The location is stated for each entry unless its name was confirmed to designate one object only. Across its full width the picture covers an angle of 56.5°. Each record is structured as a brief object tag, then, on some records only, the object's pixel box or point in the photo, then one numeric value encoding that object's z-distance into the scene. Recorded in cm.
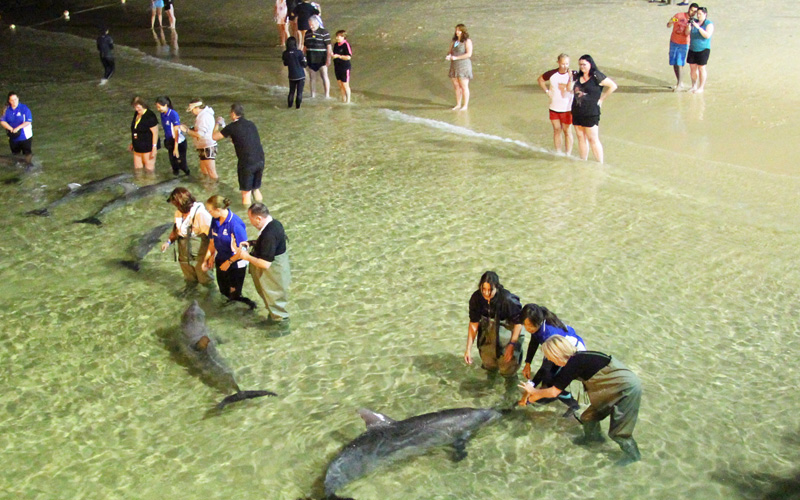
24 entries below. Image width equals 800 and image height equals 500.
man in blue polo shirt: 1370
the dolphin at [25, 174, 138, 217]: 1218
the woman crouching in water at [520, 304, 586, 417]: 650
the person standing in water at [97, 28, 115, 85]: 1964
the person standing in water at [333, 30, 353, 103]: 1655
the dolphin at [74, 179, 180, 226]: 1147
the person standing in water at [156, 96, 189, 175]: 1214
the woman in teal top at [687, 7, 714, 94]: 1509
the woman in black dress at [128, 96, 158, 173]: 1226
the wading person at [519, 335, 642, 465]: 605
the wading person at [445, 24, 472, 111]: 1546
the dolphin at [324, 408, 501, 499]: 620
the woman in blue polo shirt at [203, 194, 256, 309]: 844
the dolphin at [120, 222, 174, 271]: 1015
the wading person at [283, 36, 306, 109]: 1573
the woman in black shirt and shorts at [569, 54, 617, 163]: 1191
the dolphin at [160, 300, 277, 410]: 738
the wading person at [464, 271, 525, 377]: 699
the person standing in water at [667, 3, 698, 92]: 1538
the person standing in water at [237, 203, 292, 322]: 786
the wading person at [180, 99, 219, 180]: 1188
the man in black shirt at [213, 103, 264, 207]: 1074
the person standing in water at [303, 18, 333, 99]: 1653
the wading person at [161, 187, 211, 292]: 888
